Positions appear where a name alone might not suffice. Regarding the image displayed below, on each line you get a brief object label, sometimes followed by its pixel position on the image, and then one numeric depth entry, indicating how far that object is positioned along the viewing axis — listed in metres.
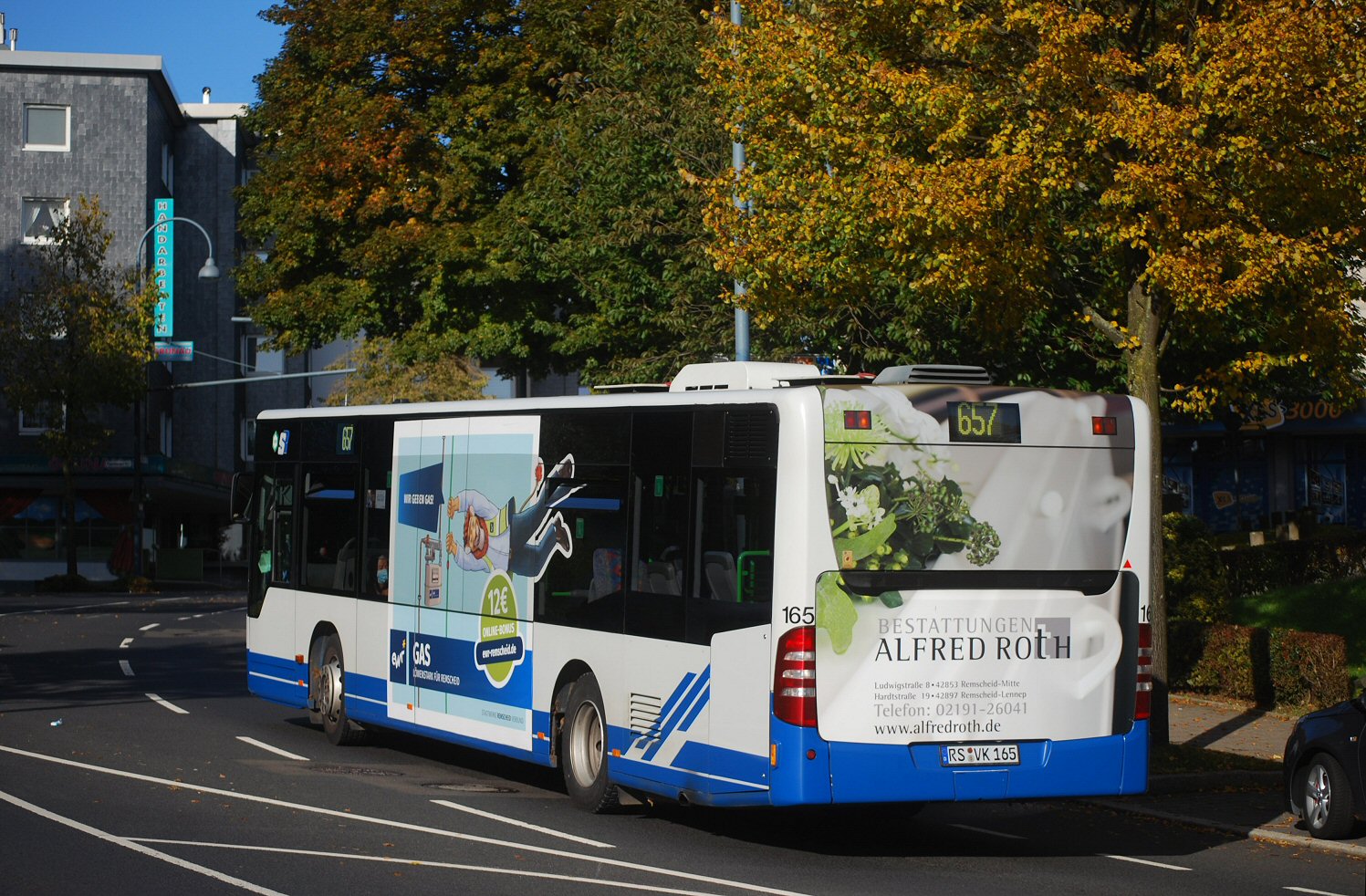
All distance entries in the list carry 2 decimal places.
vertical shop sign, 59.72
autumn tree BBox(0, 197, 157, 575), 49.28
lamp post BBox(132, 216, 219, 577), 50.78
